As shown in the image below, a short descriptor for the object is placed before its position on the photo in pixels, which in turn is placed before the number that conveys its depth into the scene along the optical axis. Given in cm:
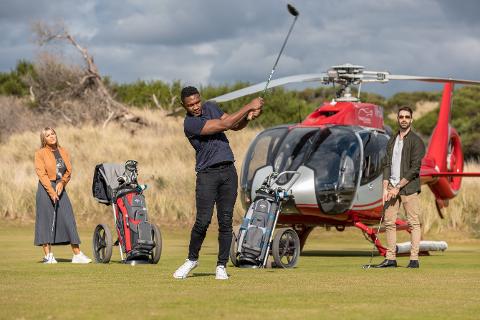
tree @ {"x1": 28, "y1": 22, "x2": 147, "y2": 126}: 5212
